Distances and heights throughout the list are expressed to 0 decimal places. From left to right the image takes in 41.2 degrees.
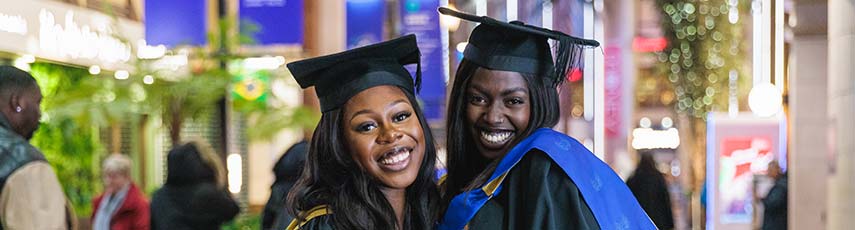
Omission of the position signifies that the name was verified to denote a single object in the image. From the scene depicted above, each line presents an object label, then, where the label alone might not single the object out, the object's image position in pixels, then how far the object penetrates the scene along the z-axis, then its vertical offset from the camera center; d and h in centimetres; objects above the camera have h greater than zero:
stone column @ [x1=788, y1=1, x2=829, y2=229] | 935 -17
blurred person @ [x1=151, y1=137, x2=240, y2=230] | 648 -48
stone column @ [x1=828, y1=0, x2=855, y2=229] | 589 +0
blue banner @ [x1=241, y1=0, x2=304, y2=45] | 1034 +82
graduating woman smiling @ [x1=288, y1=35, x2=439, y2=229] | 290 -9
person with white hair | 695 -57
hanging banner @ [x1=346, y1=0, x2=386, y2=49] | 1313 +105
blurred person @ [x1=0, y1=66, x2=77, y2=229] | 407 -20
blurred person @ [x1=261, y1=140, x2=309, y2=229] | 597 -33
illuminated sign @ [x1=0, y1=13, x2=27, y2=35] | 691 +55
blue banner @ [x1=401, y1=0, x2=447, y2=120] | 1355 +81
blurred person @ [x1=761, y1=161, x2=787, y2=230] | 952 -86
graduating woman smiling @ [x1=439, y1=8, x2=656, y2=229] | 305 -12
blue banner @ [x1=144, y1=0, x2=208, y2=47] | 968 +77
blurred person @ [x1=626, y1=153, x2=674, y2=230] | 986 -78
